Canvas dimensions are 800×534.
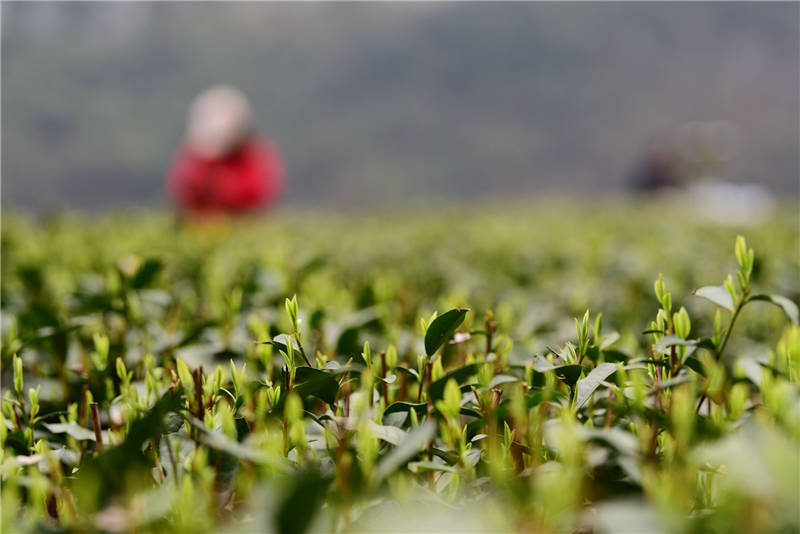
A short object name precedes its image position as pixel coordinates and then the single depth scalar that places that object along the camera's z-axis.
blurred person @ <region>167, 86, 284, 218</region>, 16.67
